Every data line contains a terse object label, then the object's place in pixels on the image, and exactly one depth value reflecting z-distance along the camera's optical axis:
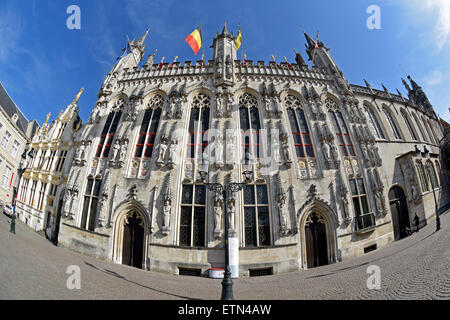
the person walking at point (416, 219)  12.17
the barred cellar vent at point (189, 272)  9.45
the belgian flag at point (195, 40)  16.98
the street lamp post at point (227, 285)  4.67
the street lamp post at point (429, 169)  9.98
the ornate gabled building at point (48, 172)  13.52
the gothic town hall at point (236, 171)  10.12
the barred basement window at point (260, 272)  9.48
